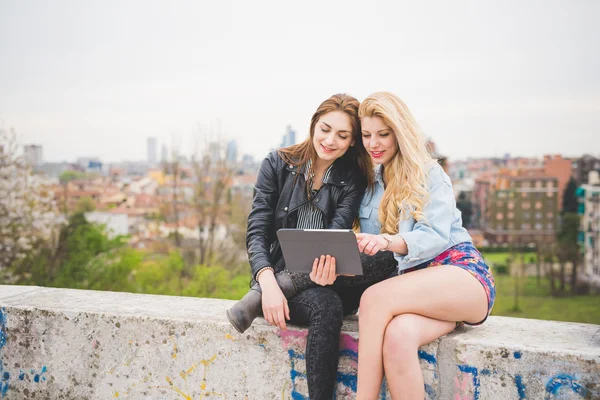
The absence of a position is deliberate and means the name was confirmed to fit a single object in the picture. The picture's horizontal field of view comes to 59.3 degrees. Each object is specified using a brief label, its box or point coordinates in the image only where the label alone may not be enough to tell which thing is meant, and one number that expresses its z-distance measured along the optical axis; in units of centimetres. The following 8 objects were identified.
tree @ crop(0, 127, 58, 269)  1379
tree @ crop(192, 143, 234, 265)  2148
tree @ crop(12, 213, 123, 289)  1587
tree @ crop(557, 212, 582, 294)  3578
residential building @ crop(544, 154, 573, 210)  4016
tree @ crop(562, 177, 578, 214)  3891
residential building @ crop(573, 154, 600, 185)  3984
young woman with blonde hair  181
